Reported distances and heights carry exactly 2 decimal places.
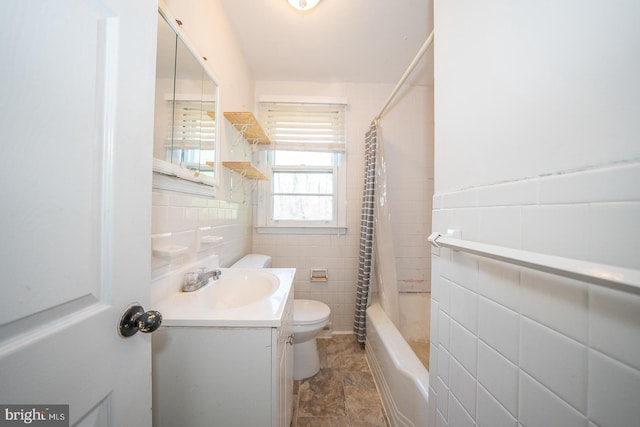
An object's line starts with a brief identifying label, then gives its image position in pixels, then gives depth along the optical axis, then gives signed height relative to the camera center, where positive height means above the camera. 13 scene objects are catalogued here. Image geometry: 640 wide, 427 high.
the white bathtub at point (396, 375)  0.89 -0.81
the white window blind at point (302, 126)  1.96 +0.84
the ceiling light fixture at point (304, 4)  1.23 +1.26
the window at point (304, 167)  1.97 +0.46
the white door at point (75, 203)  0.28 +0.01
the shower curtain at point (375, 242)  1.66 -0.22
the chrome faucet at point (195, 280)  0.90 -0.30
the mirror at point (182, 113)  0.82 +0.46
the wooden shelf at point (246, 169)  1.33 +0.31
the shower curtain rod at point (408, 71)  1.04 +0.88
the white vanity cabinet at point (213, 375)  0.65 -0.51
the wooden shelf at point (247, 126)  1.35 +0.64
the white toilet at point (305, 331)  1.33 -0.75
